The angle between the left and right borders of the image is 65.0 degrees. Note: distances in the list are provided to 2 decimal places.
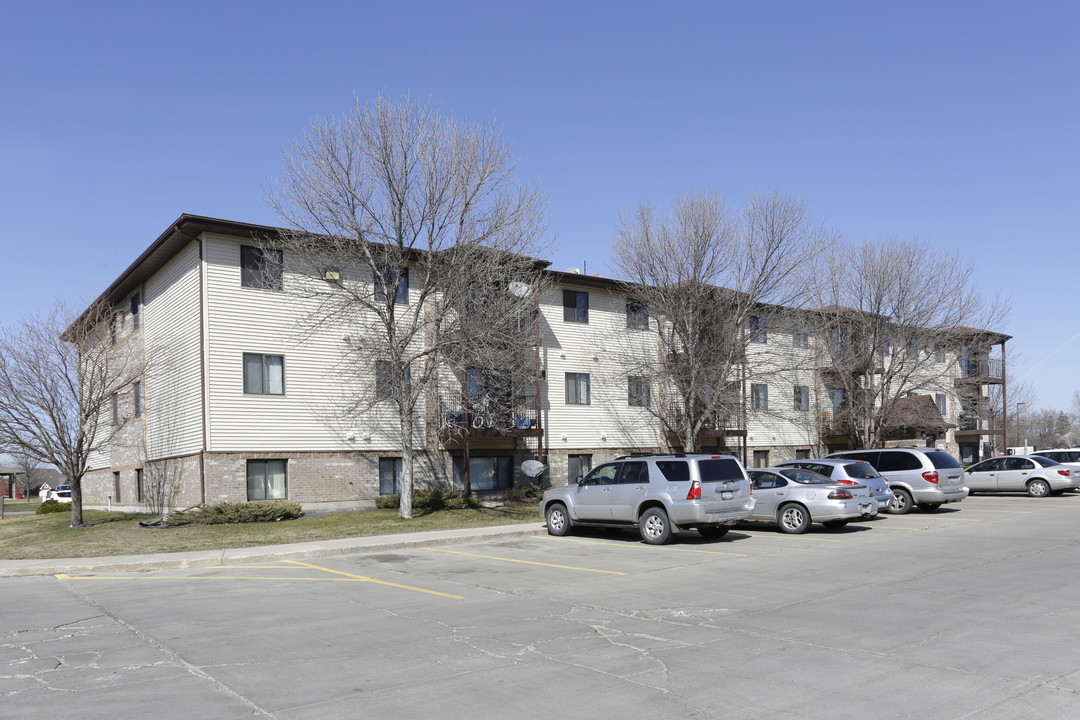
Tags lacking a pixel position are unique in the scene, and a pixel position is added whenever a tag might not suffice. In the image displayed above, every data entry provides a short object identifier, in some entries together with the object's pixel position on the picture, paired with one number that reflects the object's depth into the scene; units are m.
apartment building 25.86
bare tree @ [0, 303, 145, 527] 24.89
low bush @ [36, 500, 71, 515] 34.72
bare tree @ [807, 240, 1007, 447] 37.28
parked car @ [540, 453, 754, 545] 16.88
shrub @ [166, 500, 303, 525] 23.70
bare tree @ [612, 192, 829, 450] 30.77
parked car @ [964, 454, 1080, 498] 31.39
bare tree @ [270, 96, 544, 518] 23.38
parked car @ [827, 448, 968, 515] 23.92
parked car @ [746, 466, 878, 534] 19.11
